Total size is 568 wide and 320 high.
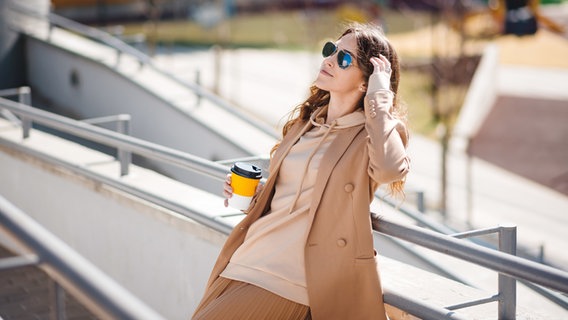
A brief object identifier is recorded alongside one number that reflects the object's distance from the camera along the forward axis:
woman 3.29
